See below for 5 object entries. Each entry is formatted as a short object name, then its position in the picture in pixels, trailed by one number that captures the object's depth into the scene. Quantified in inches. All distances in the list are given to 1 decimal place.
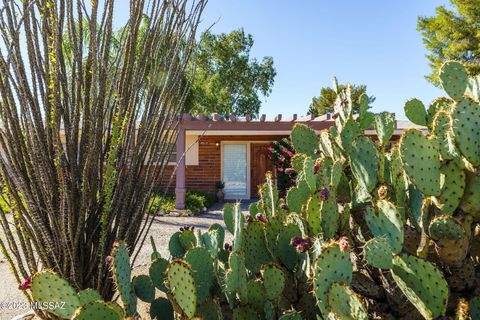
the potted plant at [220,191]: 608.4
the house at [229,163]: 619.5
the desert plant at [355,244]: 76.2
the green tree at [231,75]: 1194.0
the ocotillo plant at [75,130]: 97.9
